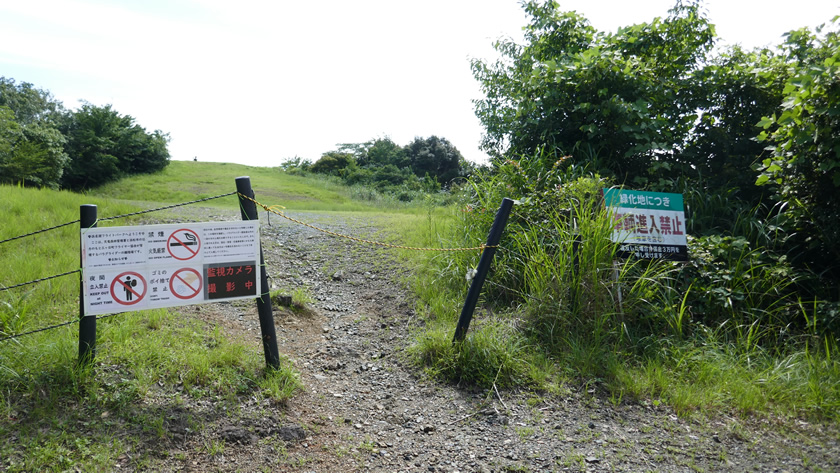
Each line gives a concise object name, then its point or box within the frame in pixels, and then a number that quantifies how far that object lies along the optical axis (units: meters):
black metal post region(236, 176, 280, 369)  3.54
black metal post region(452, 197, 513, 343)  3.92
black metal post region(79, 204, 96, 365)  3.17
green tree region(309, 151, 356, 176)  28.50
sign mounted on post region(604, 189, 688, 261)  4.61
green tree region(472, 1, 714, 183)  6.27
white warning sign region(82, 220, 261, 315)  3.15
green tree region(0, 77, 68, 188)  17.20
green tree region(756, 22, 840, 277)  4.11
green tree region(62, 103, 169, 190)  21.66
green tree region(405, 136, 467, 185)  27.70
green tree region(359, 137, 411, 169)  28.16
